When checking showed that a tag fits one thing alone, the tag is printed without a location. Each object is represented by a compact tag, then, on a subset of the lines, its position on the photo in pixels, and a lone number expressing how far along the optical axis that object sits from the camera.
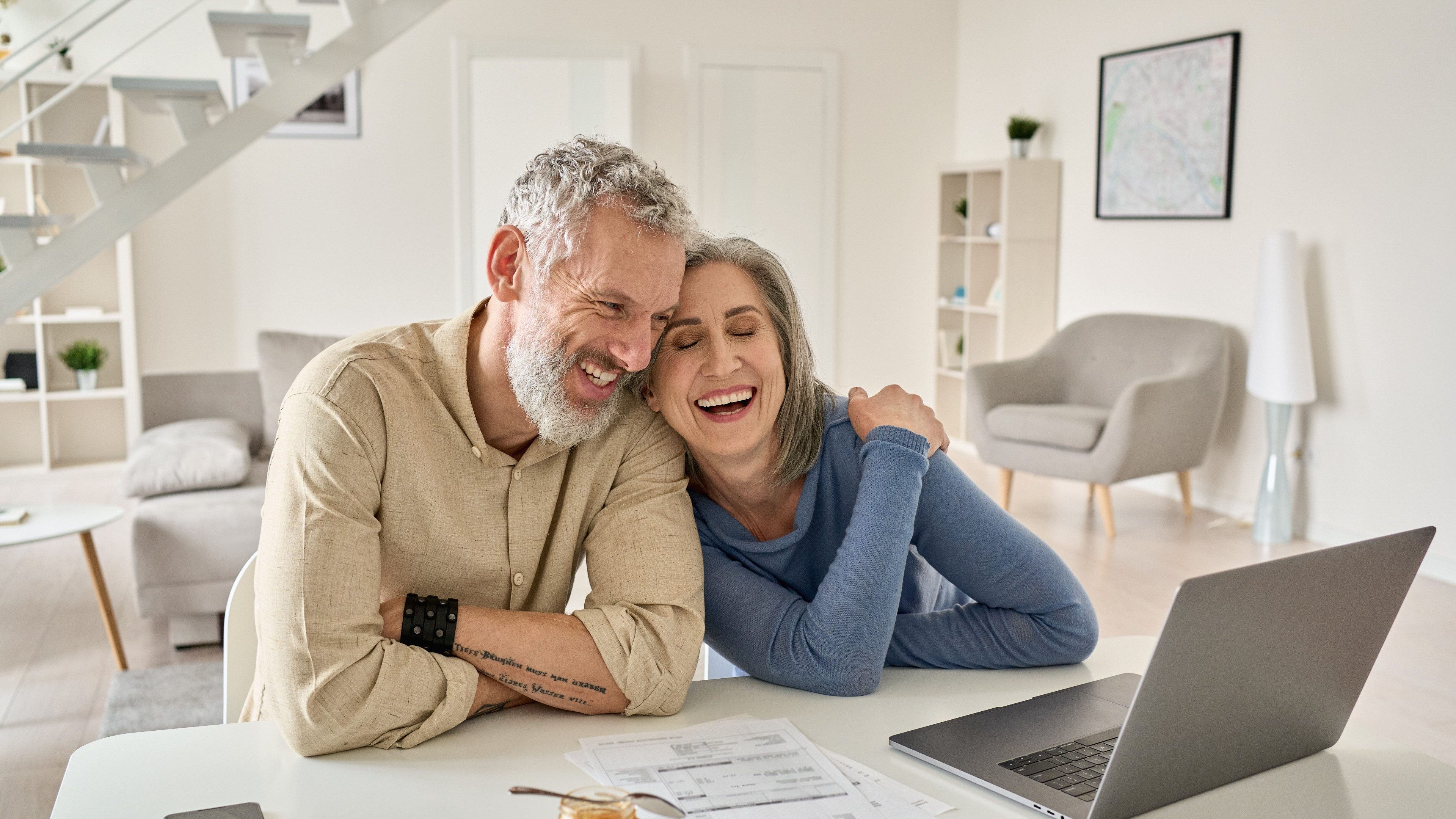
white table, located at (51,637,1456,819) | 1.08
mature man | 1.24
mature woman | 1.41
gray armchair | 4.90
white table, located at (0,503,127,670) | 3.23
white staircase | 4.14
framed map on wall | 5.27
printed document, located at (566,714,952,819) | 1.07
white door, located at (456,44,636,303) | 6.69
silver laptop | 0.99
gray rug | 2.90
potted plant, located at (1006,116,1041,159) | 6.44
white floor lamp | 4.68
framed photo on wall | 6.49
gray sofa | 3.43
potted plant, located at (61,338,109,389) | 6.14
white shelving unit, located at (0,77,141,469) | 6.08
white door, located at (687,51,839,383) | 7.12
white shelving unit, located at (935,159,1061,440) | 6.46
